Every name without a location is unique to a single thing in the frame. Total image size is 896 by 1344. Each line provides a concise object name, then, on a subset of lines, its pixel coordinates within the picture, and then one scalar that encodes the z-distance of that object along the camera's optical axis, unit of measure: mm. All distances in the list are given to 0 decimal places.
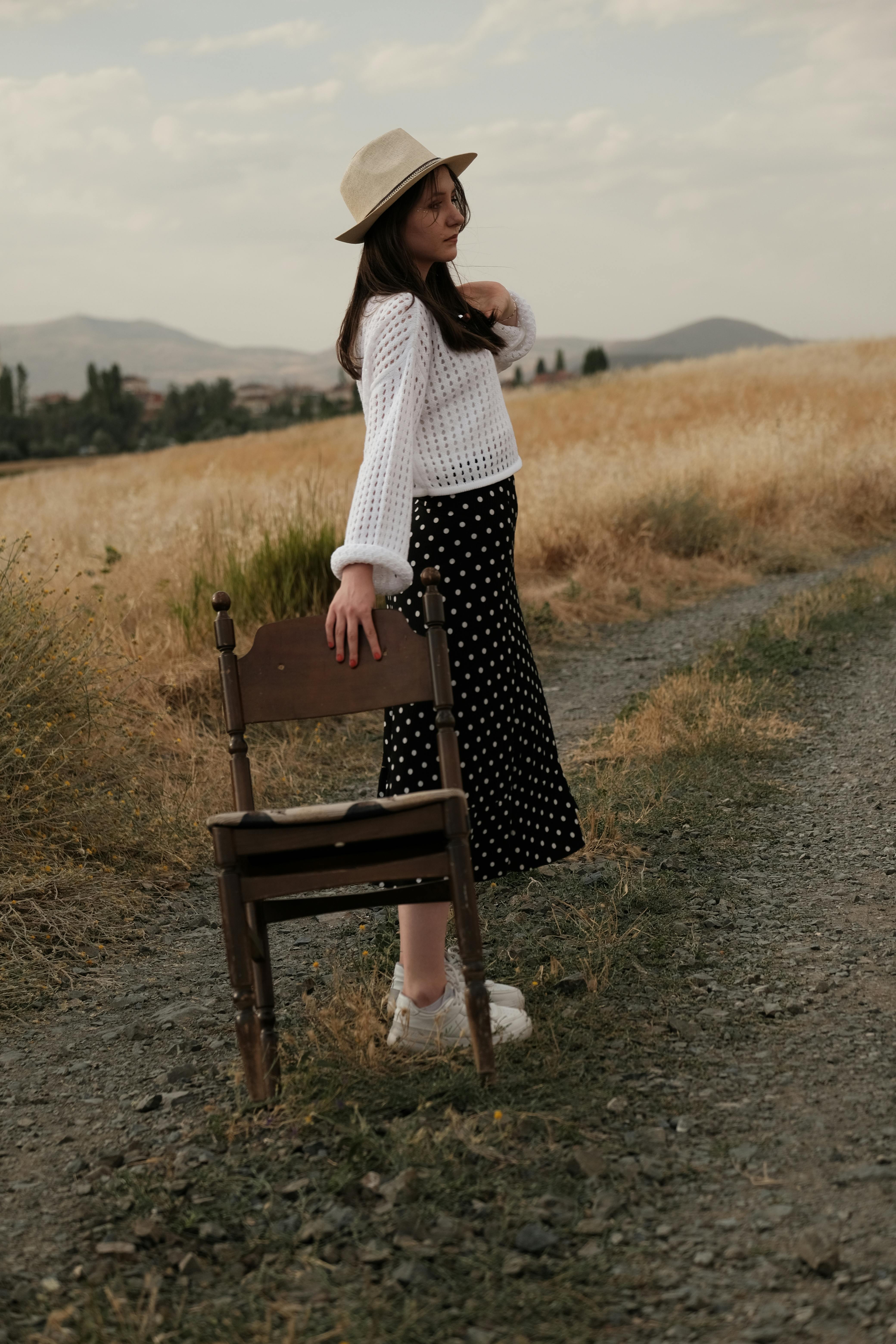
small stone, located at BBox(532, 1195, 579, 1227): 2047
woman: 2473
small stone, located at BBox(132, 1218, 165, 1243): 2049
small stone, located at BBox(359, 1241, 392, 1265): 1970
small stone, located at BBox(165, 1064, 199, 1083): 2729
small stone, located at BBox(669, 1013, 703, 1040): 2711
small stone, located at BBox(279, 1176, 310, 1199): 2164
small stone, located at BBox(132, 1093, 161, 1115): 2594
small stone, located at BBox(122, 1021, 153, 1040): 3004
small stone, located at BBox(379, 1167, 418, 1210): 2113
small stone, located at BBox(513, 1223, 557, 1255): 1977
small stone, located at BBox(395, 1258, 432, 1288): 1913
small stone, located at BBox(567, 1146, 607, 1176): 2174
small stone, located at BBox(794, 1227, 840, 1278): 1876
